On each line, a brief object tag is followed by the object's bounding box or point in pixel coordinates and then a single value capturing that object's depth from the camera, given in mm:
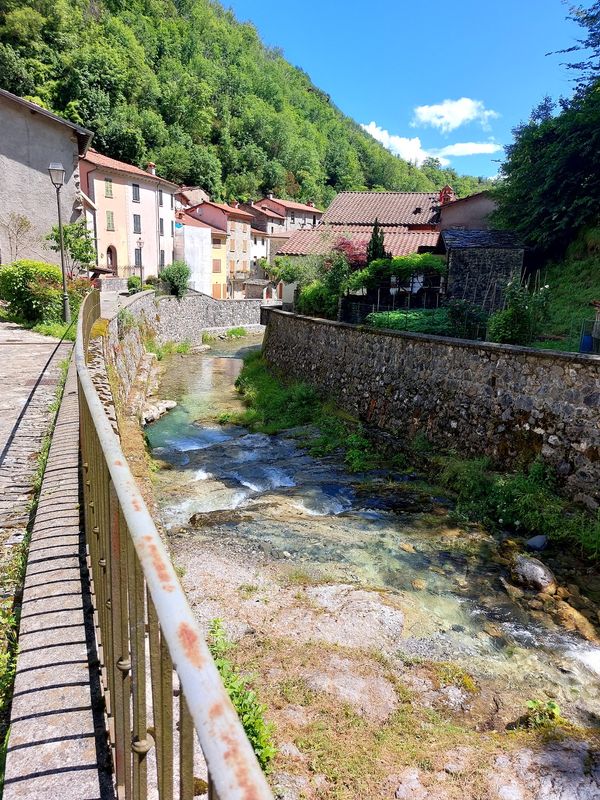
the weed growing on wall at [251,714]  4441
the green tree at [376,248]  21391
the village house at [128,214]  39406
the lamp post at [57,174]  15359
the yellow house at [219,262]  53125
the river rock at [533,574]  8422
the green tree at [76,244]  22317
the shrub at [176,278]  37125
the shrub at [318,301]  20812
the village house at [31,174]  24312
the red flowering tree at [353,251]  22328
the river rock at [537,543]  9648
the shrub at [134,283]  36700
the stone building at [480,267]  19500
